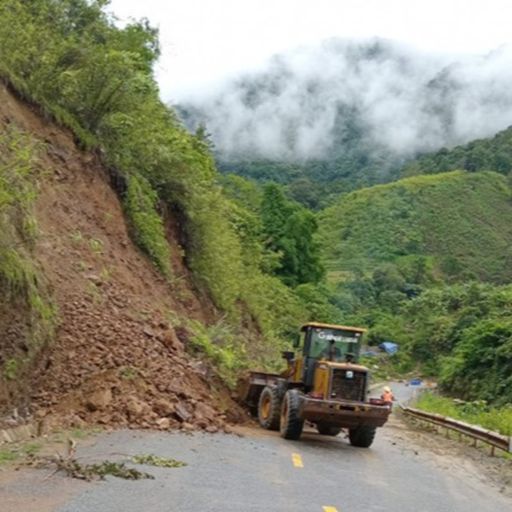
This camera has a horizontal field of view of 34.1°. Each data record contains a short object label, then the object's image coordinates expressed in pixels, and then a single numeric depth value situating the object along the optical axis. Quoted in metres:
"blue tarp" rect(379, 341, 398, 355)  101.31
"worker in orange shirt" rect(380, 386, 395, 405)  27.93
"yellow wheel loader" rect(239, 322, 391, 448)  17.20
